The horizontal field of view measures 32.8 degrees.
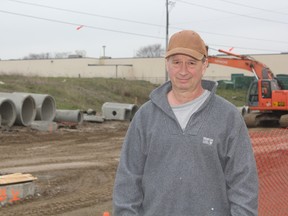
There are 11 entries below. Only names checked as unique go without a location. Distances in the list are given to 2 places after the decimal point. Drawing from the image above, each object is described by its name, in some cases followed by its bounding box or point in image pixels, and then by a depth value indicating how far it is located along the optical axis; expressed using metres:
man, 2.61
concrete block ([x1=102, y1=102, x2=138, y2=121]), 24.12
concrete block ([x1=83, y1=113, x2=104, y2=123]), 22.56
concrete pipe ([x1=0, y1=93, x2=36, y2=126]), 18.65
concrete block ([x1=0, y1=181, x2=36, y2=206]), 7.90
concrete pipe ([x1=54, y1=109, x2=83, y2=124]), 21.31
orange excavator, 21.95
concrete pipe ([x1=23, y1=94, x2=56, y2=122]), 20.07
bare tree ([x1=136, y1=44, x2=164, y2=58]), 111.46
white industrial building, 69.50
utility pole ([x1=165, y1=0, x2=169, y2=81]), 42.91
